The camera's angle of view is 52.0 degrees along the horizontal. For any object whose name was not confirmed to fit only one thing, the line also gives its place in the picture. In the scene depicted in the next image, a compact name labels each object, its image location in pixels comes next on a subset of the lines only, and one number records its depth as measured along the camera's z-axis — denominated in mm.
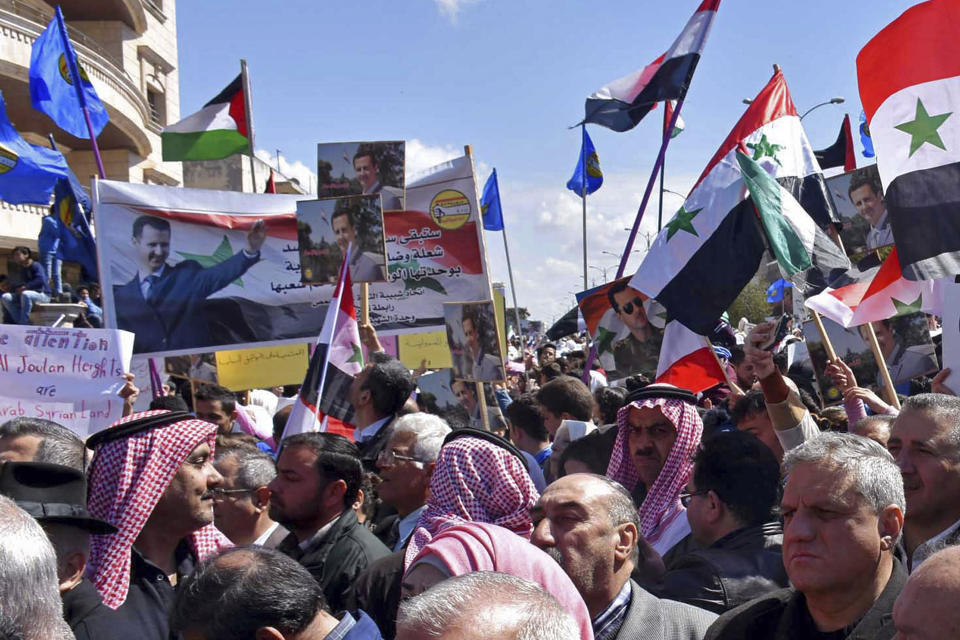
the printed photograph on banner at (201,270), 7043
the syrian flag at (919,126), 4121
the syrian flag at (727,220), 5664
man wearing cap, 2822
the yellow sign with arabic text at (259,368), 7984
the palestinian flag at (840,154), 10152
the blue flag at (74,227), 9637
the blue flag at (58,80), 8602
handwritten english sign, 5559
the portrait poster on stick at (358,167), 7391
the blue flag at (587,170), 15898
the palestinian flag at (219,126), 8992
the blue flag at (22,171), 8906
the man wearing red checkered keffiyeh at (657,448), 4215
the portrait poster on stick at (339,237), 6703
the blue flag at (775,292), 7248
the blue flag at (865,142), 14273
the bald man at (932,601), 1640
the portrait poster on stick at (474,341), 6973
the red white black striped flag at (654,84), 7223
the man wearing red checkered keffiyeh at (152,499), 3273
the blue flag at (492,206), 17156
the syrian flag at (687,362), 6023
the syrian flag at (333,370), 5484
